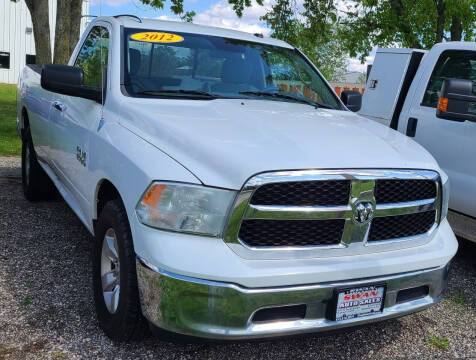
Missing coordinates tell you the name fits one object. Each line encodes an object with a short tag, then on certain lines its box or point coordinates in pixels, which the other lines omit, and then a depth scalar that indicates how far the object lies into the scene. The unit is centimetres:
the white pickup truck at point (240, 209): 242
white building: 2953
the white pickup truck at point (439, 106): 432
